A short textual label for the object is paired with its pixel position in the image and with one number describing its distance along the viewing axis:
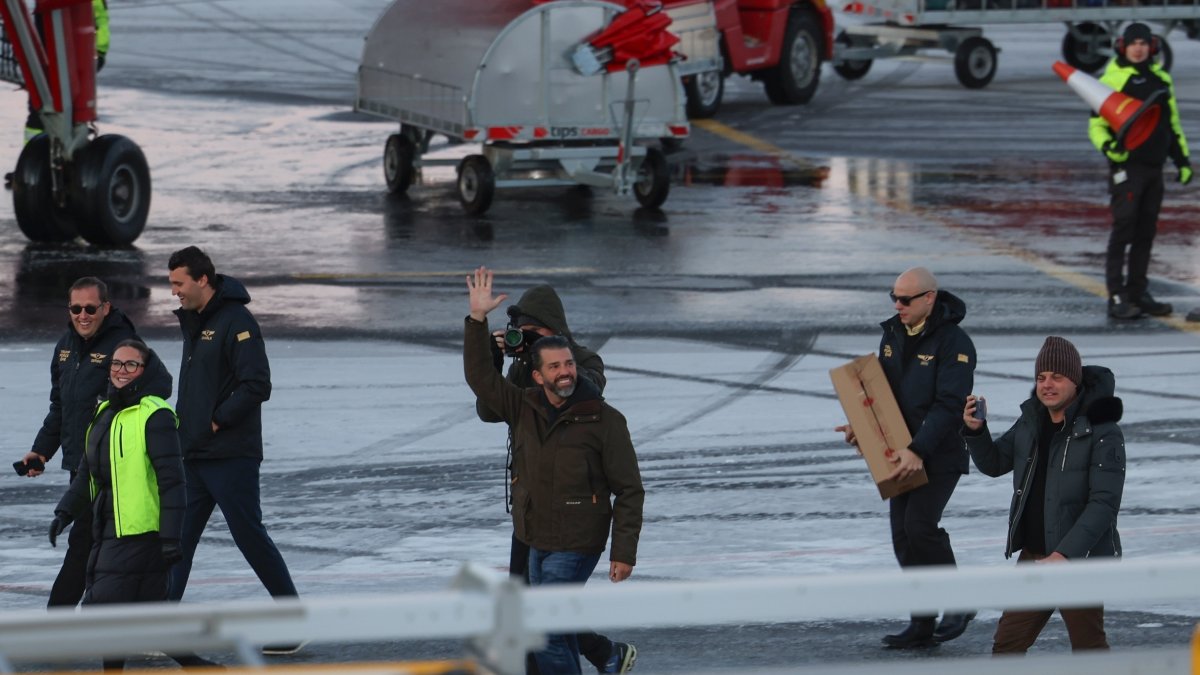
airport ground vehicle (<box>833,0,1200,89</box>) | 60.34
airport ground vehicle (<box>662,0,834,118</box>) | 53.09
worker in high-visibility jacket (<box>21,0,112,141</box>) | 44.81
